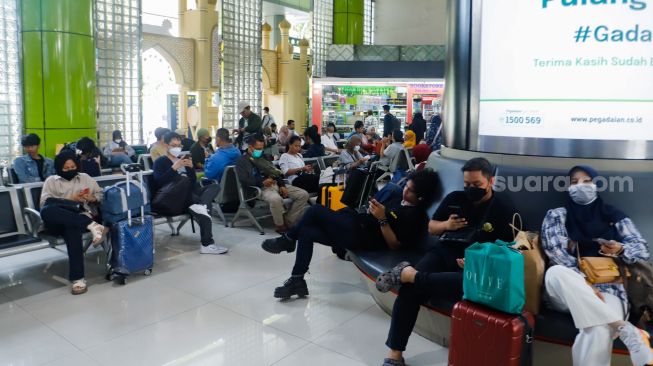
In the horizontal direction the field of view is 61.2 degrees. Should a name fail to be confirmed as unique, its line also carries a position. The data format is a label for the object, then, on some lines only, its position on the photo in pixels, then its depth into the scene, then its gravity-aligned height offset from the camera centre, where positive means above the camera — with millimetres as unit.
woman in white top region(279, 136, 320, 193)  7387 -655
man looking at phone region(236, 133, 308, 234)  6609 -770
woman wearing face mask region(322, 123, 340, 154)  12078 -416
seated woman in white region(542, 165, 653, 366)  2764 -771
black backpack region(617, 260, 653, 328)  2973 -886
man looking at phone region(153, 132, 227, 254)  5773 -744
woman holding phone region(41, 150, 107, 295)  4566 -777
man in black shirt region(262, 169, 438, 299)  4141 -808
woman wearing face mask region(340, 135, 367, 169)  9039 -552
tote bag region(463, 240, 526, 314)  2676 -749
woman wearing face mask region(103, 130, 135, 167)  9516 -616
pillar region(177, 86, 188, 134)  18111 +497
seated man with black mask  3223 -767
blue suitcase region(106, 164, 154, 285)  4730 -1109
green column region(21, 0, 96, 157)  9070 +858
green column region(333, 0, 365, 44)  20812 +3834
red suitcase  2688 -1057
